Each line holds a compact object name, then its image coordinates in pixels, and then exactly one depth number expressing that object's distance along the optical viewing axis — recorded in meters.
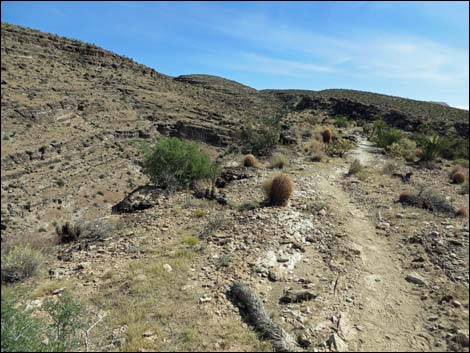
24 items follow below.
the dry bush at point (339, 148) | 18.27
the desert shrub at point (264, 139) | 19.17
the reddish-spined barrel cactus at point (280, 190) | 9.27
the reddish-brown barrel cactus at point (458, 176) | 12.09
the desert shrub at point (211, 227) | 7.37
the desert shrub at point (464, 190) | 10.64
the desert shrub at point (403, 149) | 17.03
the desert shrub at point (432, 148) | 15.83
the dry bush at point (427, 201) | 8.86
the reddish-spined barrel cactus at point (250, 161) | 14.89
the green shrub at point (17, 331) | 3.07
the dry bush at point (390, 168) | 13.62
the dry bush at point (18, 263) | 4.95
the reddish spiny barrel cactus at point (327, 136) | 21.41
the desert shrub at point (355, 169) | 13.59
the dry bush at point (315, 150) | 16.50
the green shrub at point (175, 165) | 11.86
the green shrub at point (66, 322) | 3.78
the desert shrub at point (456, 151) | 16.48
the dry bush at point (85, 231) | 7.68
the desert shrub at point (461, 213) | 8.39
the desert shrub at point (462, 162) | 14.53
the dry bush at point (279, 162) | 14.59
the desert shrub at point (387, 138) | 20.59
